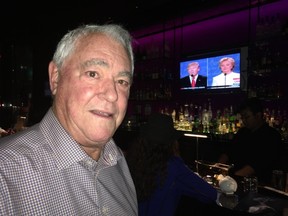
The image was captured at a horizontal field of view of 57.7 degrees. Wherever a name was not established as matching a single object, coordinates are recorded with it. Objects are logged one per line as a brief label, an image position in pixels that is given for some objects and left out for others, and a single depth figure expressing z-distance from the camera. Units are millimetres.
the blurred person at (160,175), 2139
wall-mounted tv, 4125
